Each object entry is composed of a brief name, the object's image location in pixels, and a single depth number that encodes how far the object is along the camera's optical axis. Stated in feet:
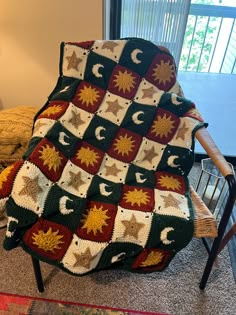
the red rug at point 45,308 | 3.48
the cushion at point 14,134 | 4.25
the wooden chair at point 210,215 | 2.92
